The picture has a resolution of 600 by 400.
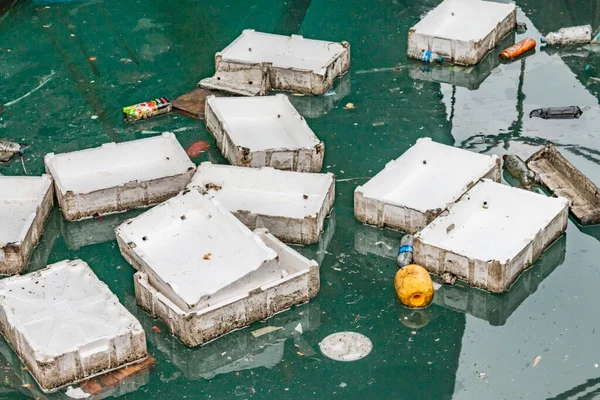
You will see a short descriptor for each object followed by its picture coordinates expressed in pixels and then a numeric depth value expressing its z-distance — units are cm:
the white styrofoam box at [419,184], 1002
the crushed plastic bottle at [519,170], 1076
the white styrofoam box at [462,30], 1315
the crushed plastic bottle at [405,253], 959
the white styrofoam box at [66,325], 827
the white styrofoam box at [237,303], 863
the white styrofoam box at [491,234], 923
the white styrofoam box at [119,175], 1041
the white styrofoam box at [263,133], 1083
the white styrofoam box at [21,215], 962
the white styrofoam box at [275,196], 986
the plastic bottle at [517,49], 1335
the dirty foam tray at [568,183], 1018
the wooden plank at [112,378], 832
